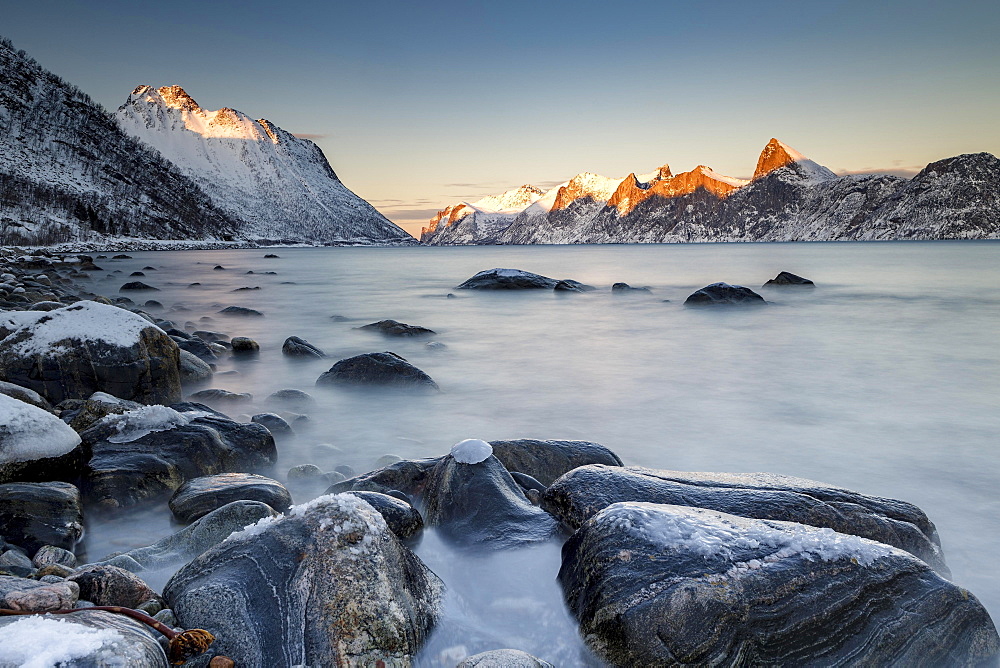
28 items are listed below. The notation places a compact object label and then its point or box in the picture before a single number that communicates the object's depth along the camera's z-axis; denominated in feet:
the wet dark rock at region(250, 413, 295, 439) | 17.87
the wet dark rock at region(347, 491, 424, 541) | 9.86
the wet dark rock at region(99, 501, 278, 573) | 9.23
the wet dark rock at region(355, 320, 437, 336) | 40.04
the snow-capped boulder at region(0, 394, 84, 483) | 10.71
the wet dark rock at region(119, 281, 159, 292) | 68.49
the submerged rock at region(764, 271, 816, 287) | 73.20
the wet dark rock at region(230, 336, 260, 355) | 31.94
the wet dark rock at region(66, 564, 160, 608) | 7.22
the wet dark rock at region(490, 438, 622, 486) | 13.62
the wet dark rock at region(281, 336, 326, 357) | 31.99
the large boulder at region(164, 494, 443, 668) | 6.72
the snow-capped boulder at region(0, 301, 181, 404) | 17.60
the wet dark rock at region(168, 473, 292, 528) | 11.22
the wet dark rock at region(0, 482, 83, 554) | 9.75
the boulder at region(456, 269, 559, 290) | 72.23
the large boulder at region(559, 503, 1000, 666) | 6.77
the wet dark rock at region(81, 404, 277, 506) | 12.15
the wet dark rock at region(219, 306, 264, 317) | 51.98
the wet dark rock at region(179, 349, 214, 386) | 24.03
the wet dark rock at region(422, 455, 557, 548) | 10.19
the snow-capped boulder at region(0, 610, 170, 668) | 5.08
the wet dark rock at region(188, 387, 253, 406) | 21.89
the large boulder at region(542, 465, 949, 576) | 9.71
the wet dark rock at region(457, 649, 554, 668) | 6.30
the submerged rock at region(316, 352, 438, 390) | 24.48
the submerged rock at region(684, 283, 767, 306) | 52.80
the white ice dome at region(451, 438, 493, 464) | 11.44
